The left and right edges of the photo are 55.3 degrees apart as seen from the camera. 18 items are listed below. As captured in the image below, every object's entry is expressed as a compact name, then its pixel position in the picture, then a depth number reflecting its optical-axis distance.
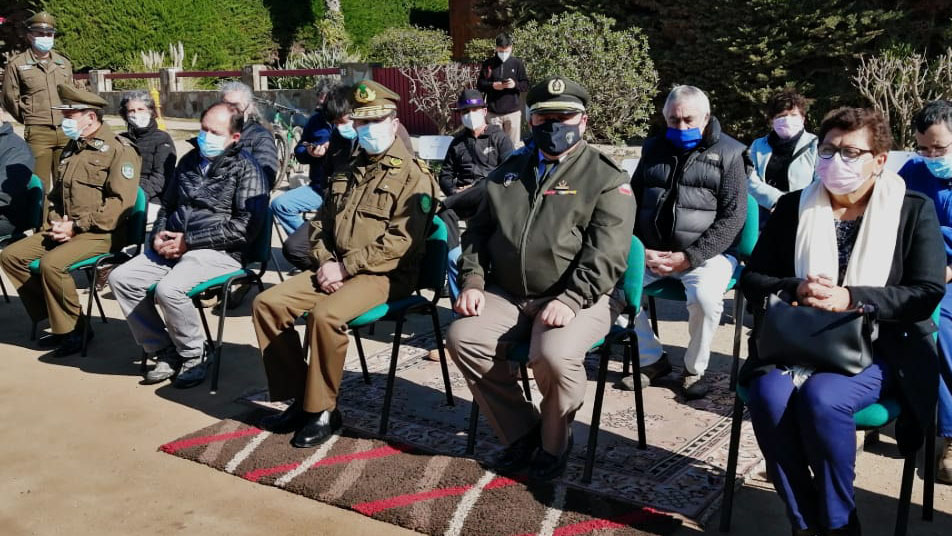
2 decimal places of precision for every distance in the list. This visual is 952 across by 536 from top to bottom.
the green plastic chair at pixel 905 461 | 3.27
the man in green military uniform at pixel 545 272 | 3.97
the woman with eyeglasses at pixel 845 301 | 3.15
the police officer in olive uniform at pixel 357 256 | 4.61
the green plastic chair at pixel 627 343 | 3.99
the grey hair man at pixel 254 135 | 6.66
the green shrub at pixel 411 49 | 19.23
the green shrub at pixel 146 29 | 25.44
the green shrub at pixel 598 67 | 12.10
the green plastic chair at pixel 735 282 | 5.04
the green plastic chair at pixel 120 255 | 6.02
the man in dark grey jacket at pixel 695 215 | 4.88
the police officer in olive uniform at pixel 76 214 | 6.04
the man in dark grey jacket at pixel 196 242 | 5.41
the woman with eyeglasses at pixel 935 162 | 4.18
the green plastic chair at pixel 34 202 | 6.95
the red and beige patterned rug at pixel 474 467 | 3.66
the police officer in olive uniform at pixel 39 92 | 8.74
